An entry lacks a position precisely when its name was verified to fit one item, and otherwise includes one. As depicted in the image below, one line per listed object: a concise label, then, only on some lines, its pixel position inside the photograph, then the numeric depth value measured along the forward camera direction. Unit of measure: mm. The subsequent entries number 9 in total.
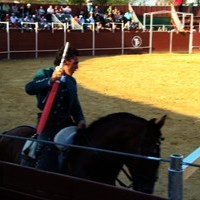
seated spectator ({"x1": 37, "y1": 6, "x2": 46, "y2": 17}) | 22822
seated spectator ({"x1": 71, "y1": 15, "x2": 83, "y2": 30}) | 22673
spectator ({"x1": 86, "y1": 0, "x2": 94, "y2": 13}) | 26048
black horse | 2482
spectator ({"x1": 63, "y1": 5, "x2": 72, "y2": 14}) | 24516
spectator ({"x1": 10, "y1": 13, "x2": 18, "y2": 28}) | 20547
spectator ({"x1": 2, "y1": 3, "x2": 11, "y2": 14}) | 21862
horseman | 2969
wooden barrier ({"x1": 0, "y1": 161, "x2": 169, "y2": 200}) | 1939
